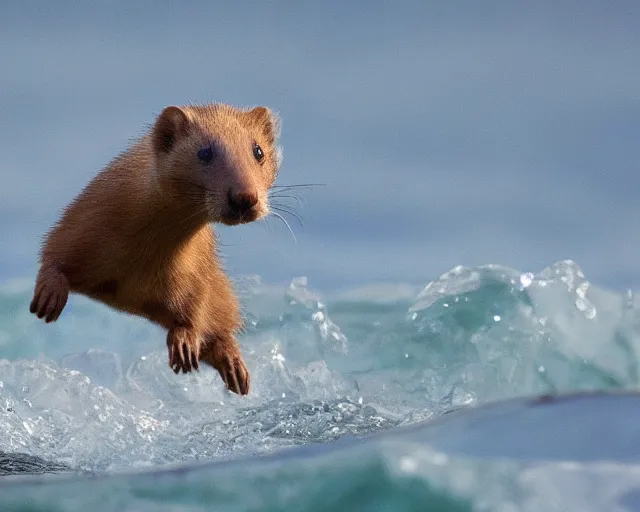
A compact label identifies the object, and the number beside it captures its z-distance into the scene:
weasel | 10.34
